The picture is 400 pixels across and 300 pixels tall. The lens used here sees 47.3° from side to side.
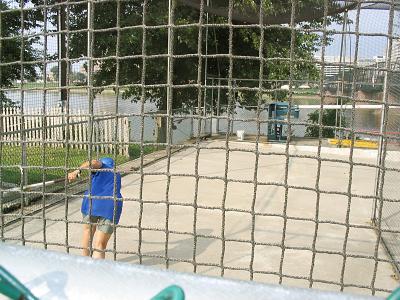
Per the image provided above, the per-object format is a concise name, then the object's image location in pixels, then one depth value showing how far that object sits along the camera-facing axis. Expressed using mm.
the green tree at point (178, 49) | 12328
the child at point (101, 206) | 3740
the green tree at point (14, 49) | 9531
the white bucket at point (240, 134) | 14448
